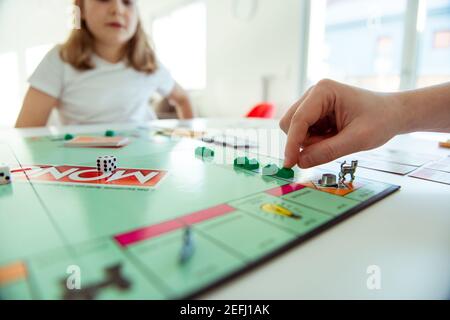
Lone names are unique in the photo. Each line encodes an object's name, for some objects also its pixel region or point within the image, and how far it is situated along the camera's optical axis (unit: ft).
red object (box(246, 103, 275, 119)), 5.74
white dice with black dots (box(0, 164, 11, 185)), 1.32
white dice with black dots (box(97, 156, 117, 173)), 1.55
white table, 0.68
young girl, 3.84
